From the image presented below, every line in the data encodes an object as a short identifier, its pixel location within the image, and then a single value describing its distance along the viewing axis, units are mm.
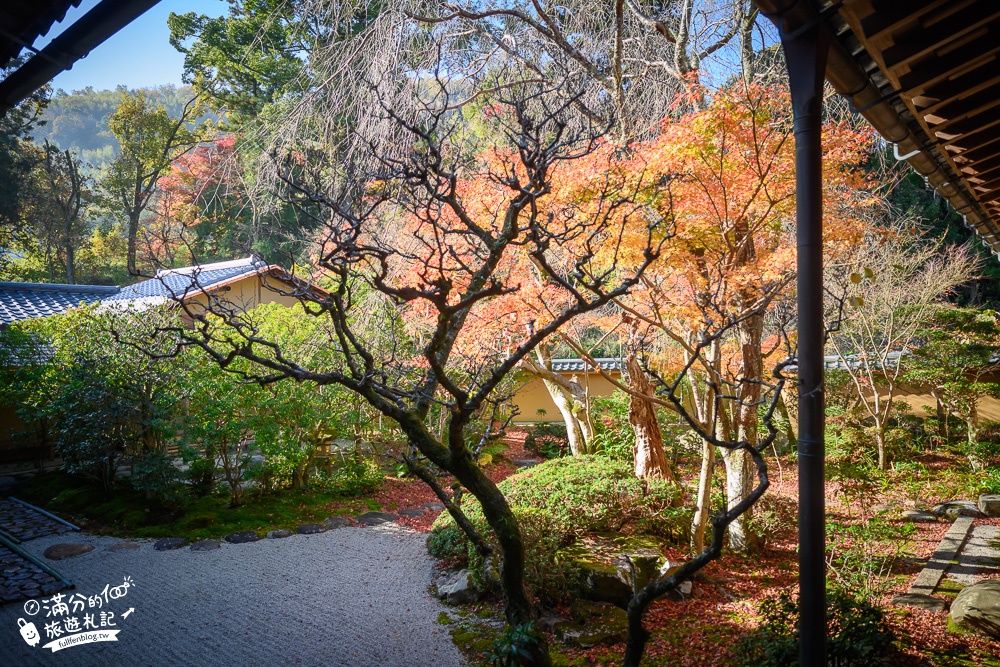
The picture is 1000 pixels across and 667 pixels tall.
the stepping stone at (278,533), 8453
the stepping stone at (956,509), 8798
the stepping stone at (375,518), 9484
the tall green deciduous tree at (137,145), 19469
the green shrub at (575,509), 6898
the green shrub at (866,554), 5289
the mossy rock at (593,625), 5355
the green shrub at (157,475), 8523
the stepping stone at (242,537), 8148
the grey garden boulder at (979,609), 4590
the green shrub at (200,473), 9216
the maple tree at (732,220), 5773
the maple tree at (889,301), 11859
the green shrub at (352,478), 10898
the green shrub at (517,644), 3969
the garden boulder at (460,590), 6344
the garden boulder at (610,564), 6082
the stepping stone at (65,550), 7218
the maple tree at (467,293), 3641
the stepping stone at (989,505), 8508
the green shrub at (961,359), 11219
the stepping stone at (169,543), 7720
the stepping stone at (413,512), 10133
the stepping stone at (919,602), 5343
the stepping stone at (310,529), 8773
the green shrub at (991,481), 9484
